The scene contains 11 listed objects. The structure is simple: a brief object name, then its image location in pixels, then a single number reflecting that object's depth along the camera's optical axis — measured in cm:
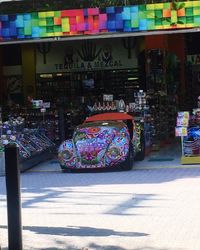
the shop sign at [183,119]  1287
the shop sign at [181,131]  1272
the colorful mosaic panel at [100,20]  1373
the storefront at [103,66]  1405
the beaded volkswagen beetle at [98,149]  1232
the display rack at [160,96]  1670
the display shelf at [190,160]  1289
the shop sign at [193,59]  2269
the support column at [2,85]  2226
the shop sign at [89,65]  2136
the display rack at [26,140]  1320
